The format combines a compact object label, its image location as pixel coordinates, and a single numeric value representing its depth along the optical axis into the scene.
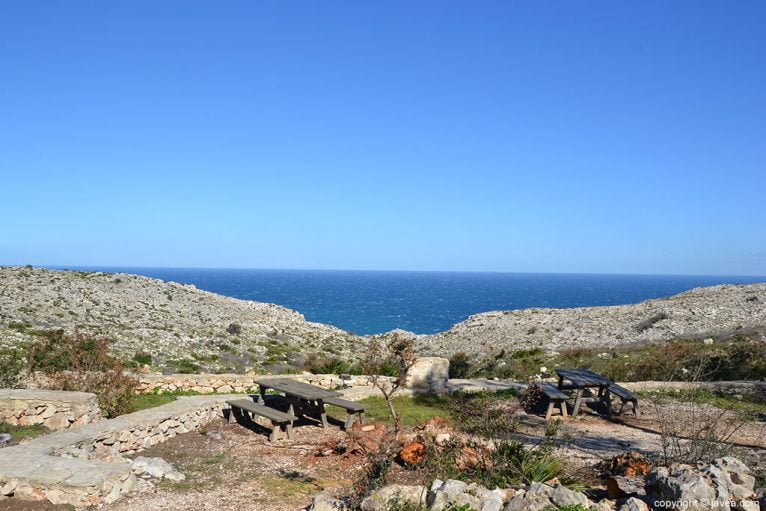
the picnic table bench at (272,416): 10.20
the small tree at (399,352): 9.99
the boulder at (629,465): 7.13
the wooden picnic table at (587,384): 12.56
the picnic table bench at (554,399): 12.20
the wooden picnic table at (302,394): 11.41
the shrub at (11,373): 11.04
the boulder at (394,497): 5.78
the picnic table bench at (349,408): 11.09
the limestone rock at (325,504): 6.04
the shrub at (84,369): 10.70
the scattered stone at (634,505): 5.53
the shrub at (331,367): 18.20
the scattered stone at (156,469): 7.77
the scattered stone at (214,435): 10.30
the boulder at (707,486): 5.35
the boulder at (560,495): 5.55
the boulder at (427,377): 14.57
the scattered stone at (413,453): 7.95
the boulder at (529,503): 5.43
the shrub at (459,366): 21.61
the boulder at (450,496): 5.65
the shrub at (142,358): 17.92
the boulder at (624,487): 6.35
